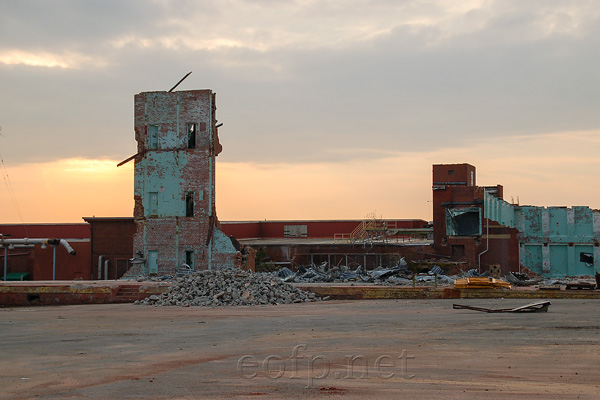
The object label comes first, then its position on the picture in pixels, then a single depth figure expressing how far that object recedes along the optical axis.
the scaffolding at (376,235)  47.34
